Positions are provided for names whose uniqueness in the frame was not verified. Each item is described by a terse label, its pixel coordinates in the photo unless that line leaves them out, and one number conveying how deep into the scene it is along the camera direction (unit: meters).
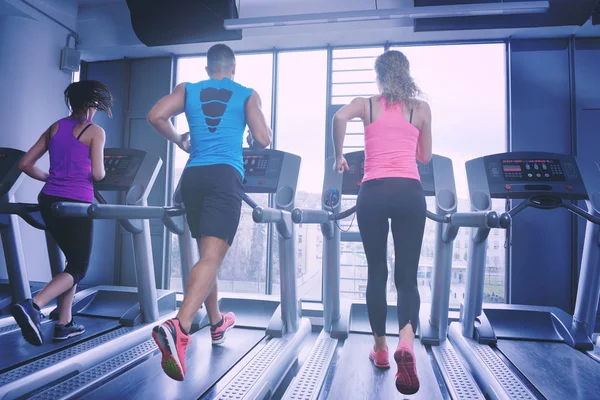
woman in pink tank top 1.91
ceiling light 3.08
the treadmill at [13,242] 2.93
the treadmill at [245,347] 1.88
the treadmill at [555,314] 2.41
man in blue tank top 1.85
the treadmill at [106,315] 1.87
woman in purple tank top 2.37
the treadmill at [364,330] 1.93
